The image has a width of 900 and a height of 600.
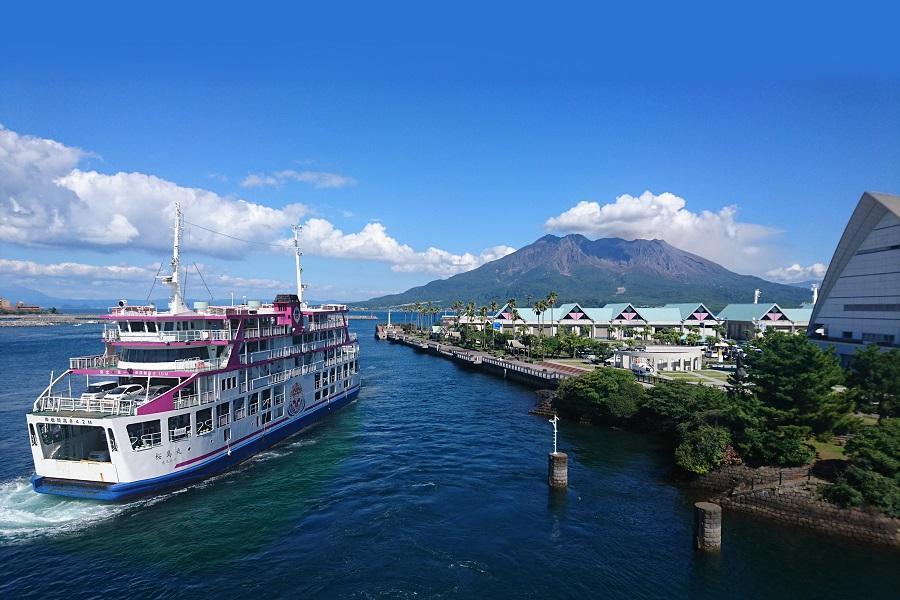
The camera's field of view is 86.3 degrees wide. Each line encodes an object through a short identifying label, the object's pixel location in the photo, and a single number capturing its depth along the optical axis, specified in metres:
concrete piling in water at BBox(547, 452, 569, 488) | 33.62
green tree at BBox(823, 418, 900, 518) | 27.38
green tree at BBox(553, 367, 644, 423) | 48.78
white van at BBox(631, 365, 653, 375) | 65.56
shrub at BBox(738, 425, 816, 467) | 31.88
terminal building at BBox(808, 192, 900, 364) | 63.22
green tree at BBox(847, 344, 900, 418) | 38.03
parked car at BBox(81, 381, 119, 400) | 31.73
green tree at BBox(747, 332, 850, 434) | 33.81
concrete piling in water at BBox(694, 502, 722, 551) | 25.38
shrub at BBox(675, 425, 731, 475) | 34.44
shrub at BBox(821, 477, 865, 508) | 27.61
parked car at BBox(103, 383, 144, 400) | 31.66
